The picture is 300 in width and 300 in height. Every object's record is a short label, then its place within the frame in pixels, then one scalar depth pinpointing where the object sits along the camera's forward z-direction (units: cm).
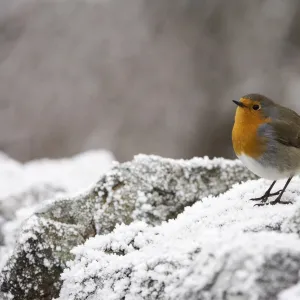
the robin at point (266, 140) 484
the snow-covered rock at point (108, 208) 495
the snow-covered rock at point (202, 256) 281
